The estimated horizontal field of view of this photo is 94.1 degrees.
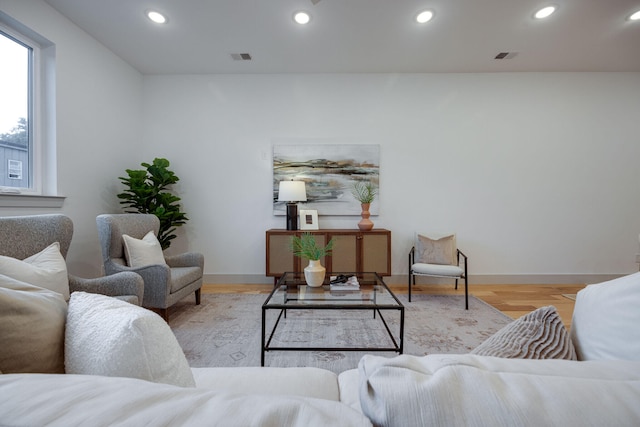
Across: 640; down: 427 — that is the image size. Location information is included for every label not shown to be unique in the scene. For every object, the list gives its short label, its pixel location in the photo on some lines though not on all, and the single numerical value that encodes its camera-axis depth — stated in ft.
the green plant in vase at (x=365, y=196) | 12.85
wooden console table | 12.40
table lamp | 12.42
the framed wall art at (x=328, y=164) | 13.67
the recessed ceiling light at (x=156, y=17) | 9.38
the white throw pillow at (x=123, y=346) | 1.80
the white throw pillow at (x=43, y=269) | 4.88
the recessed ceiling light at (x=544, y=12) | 9.13
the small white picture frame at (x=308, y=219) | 13.05
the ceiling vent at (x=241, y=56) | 11.90
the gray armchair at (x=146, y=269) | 8.52
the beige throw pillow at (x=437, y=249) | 11.97
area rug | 7.11
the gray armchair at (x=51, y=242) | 5.88
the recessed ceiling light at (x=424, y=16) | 9.32
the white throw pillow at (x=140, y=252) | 9.01
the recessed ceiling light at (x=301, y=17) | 9.41
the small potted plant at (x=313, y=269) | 8.13
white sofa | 1.13
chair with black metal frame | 11.16
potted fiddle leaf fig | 11.27
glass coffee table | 6.37
